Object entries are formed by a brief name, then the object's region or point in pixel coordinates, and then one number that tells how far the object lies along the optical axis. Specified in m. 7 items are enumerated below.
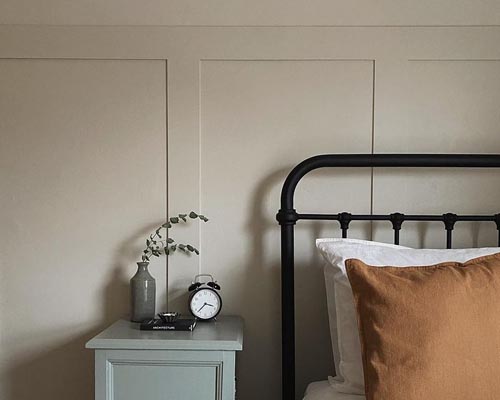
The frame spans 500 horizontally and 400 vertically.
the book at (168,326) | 1.92
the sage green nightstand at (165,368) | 1.79
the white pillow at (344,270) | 1.78
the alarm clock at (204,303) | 2.04
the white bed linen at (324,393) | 1.76
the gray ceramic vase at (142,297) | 2.05
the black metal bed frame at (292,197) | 2.03
